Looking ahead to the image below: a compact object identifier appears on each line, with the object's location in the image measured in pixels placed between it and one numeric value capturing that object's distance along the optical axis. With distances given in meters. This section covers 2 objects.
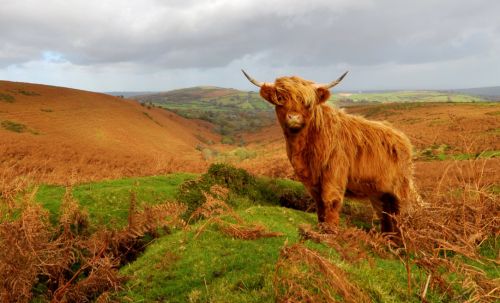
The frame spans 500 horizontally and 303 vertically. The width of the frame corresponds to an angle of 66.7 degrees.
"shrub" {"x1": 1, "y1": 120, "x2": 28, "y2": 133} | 27.72
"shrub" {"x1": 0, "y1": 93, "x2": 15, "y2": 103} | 35.62
